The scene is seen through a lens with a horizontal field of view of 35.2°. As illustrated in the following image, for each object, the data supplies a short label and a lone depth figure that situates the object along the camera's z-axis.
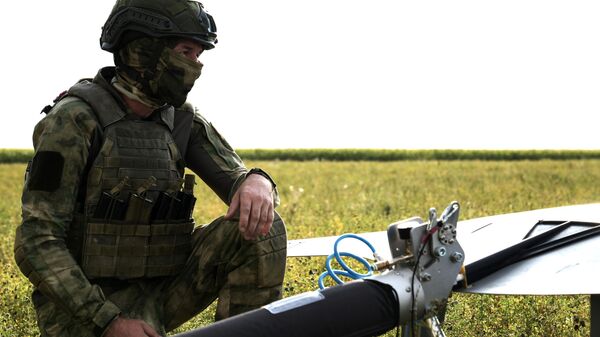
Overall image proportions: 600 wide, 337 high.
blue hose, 4.35
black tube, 3.60
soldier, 4.48
